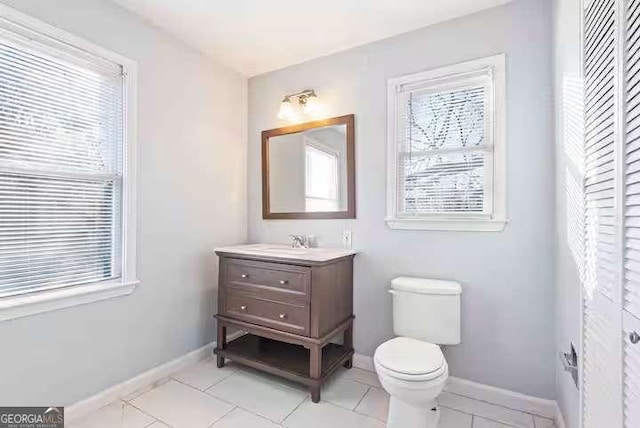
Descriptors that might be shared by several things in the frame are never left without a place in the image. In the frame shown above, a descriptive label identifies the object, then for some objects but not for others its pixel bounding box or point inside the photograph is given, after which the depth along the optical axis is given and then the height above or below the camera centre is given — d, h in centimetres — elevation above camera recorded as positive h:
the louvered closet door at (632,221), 77 -2
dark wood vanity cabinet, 207 -68
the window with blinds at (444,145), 204 +47
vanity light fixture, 262 +91
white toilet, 154 -74
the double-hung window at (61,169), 162 +26
